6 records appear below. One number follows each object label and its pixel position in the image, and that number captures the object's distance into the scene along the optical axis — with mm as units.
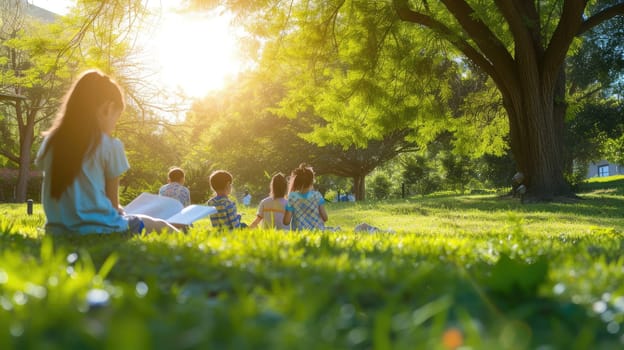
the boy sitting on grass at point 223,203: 7961
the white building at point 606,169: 80462
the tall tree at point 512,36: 11492
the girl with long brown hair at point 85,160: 4312
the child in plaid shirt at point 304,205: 7980
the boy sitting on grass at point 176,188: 10453
